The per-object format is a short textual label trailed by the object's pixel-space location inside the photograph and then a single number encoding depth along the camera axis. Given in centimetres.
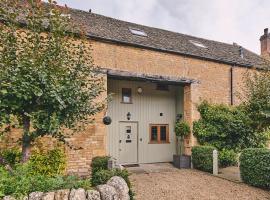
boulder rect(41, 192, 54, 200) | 501
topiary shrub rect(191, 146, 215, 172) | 1141
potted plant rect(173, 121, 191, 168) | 1241
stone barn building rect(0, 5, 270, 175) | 1122
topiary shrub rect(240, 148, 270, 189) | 842
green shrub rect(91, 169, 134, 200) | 653
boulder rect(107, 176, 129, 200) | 581
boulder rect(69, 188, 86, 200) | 516
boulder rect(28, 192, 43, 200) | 497
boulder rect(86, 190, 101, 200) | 530
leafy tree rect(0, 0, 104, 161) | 582
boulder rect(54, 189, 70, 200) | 511
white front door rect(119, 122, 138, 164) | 1292
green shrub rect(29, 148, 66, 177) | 818
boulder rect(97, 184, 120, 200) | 543
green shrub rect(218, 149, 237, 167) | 1229
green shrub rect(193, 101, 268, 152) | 1257
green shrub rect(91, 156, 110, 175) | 870
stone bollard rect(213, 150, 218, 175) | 1106
